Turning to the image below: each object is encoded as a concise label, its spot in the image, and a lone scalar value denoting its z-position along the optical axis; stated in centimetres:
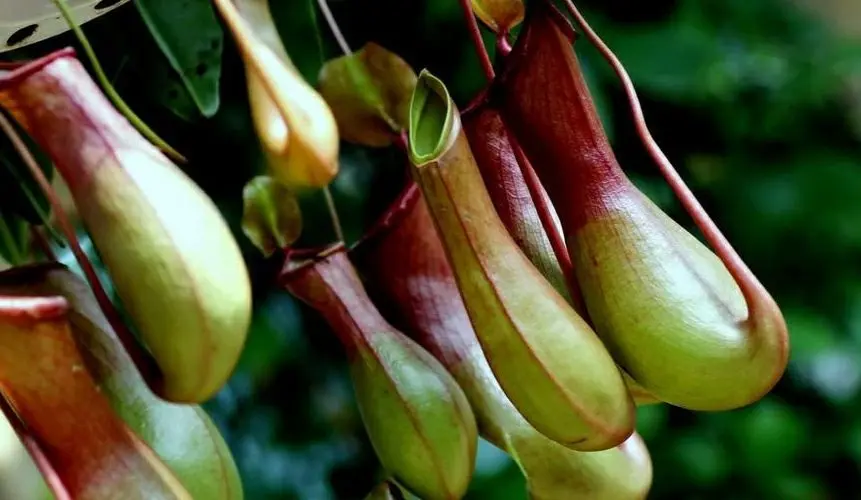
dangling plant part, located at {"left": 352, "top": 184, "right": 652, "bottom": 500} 100
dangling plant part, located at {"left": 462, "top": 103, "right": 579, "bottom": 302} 99
